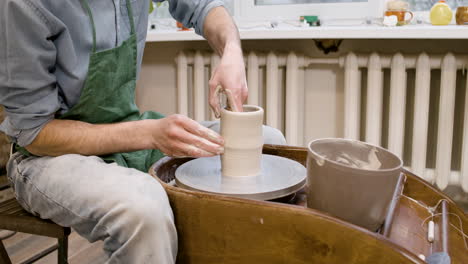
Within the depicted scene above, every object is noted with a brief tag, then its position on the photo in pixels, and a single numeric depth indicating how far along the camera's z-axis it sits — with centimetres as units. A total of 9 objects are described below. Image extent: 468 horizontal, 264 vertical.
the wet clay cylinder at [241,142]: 83
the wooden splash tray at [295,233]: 65
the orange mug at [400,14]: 179
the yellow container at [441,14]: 173
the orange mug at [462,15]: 169
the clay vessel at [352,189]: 69
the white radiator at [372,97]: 182
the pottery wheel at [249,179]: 80
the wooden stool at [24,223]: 89
